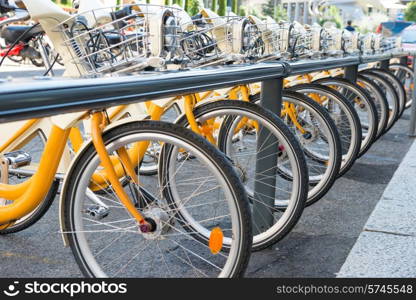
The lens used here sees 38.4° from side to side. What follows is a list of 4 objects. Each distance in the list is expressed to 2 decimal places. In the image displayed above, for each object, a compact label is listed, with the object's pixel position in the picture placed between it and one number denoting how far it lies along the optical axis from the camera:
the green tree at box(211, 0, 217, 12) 30.52
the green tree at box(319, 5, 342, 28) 65.09
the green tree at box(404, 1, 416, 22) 51.64
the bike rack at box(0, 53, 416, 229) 1.42
